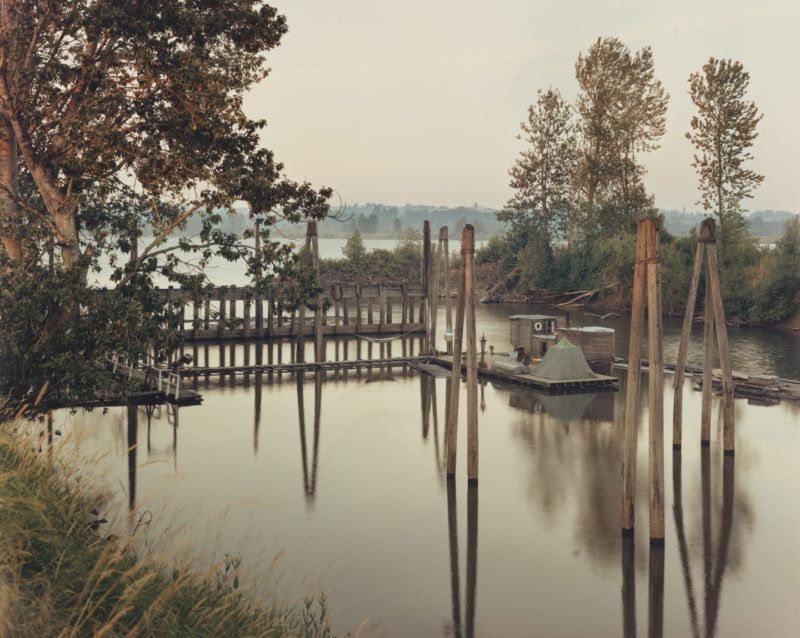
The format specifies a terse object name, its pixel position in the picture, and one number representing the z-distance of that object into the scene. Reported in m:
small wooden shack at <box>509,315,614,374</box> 31.55
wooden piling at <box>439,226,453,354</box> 35.12
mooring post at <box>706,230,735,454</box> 19.06
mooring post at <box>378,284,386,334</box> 43.75
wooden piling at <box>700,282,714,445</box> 20.33
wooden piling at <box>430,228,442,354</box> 35.73
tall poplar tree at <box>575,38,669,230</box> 62.50
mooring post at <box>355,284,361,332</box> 43.03
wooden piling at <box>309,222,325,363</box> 34.78
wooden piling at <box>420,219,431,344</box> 40.91
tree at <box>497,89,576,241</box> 69.12
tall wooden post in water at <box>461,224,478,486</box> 17.08
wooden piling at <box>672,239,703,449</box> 19.69
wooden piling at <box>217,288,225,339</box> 18.51
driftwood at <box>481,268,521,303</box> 71.81
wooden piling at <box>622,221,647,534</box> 14.59
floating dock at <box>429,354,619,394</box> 29.43
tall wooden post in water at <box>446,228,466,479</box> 17.78
